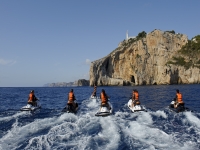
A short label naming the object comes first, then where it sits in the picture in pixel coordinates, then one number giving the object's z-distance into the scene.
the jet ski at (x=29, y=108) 25.82
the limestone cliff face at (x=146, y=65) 111.19
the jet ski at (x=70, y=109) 23.23
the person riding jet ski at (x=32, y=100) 27.37
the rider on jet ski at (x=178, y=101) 23.28
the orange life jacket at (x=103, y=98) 22.34
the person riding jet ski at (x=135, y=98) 24.03
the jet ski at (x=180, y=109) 23.00
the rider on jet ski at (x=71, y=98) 24.57
